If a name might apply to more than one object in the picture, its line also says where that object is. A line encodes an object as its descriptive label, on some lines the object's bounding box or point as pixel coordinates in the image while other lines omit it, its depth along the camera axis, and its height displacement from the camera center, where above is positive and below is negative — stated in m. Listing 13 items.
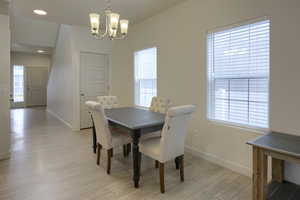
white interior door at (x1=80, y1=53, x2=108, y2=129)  5.06 +0.47
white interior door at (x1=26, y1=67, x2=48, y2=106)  9.46 +0.55
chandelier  2.35 +0.94
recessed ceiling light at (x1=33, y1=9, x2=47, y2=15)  3.57 +1.63
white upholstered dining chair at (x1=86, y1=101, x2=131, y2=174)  2.55 -0.58
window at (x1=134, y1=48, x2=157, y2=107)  4.14 +0.47
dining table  2.25 -0.36
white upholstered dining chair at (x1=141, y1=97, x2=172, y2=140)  3.00 -0.18
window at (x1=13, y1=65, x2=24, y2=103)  9.12 +0.63
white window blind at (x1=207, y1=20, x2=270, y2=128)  2.33 +0.30
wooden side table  1.58 -0.50
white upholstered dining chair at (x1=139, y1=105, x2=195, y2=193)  2.08 -0.53
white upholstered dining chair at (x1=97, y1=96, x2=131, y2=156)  3.92 -0.11
